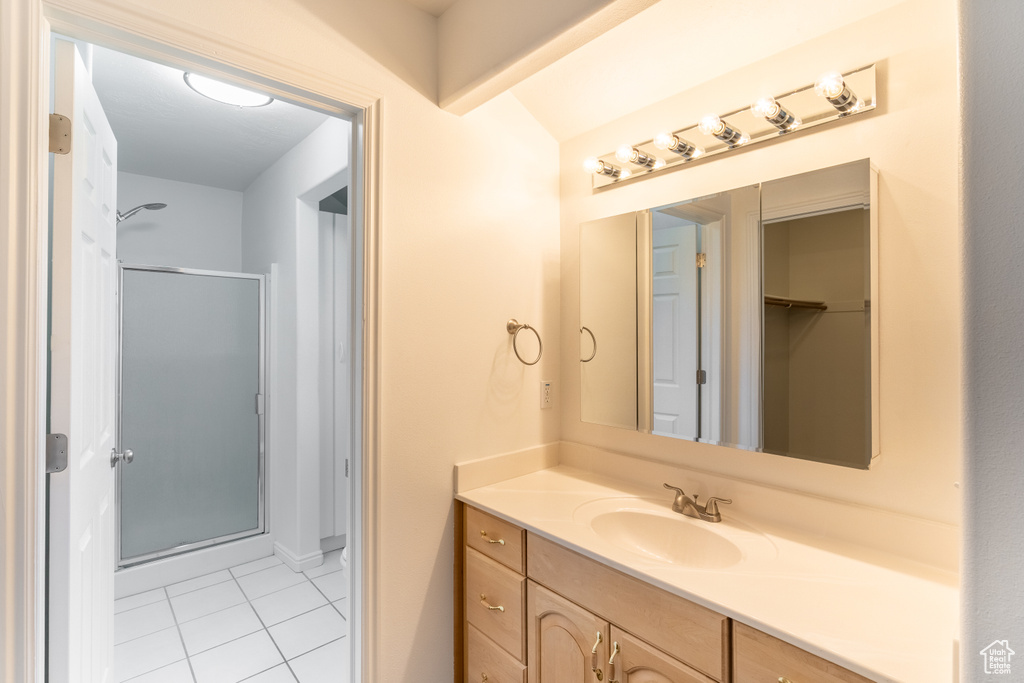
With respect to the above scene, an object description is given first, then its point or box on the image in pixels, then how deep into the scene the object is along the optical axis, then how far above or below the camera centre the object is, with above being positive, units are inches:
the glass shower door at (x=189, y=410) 100.5 -14.8
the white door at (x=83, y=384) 40.6 -4.0
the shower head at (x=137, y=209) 102.5 +30.2
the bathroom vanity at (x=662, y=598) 32.9 -21.0
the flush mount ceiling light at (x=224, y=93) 75.0 +41.6
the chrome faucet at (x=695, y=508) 52.7 -18.6
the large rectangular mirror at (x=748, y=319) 45.0 +3.0
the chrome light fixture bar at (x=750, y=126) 45.4 +24.6
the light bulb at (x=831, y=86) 44.4 +24.7
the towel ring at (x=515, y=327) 67.7 +2.6
